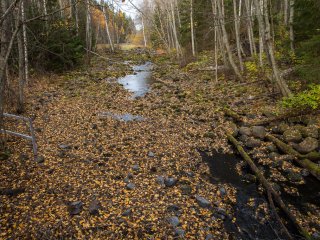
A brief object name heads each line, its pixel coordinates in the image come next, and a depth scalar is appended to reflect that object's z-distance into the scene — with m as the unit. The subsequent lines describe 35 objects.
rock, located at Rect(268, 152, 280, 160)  7.78
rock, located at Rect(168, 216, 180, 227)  5.27
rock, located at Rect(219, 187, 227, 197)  6.26
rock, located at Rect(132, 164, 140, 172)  7.24
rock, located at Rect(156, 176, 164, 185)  6.69
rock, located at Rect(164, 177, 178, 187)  6.59
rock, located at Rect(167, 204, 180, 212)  5.66
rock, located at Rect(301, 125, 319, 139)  8.11
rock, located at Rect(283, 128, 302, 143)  8.15
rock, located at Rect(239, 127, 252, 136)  9.17
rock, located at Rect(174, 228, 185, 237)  5.03
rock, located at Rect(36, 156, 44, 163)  7.16
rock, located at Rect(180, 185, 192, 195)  6.31
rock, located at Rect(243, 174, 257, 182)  6.86
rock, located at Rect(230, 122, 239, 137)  9.37
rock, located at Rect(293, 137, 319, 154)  7.58
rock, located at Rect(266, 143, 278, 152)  8.19
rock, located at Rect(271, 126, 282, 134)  9.07
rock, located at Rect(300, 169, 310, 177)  6.95
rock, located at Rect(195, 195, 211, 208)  5.84
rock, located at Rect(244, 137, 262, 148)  8.52
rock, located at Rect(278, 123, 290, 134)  8.88
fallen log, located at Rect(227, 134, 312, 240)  5.08
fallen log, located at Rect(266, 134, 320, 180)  6.80
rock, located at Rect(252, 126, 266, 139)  8.92
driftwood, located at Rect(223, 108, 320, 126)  9.36
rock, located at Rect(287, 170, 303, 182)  6.77
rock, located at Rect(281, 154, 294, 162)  7.57
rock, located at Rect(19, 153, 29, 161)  7.19
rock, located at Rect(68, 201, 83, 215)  5.43
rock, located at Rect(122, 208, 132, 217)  5.48
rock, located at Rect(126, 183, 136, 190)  6.38
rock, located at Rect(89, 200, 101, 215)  5.48
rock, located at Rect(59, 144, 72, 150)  8.17
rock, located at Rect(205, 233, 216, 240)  4.96
